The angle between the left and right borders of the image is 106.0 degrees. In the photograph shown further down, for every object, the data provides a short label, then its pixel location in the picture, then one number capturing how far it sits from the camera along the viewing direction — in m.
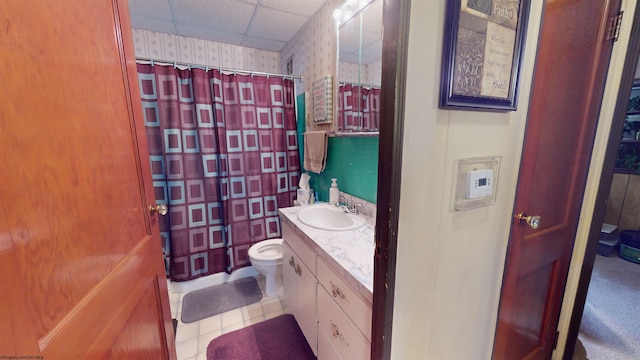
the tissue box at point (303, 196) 2.22
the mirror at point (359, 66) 1.43
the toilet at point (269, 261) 1.92
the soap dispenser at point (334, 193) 1.84
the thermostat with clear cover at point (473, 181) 0.72
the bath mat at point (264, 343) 1.49
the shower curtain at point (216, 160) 1.90
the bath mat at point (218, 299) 1.87
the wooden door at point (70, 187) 0.42
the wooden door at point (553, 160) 0.82
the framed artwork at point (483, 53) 0.61
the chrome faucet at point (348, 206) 1.63
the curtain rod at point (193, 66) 1.78
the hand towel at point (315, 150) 1.92
